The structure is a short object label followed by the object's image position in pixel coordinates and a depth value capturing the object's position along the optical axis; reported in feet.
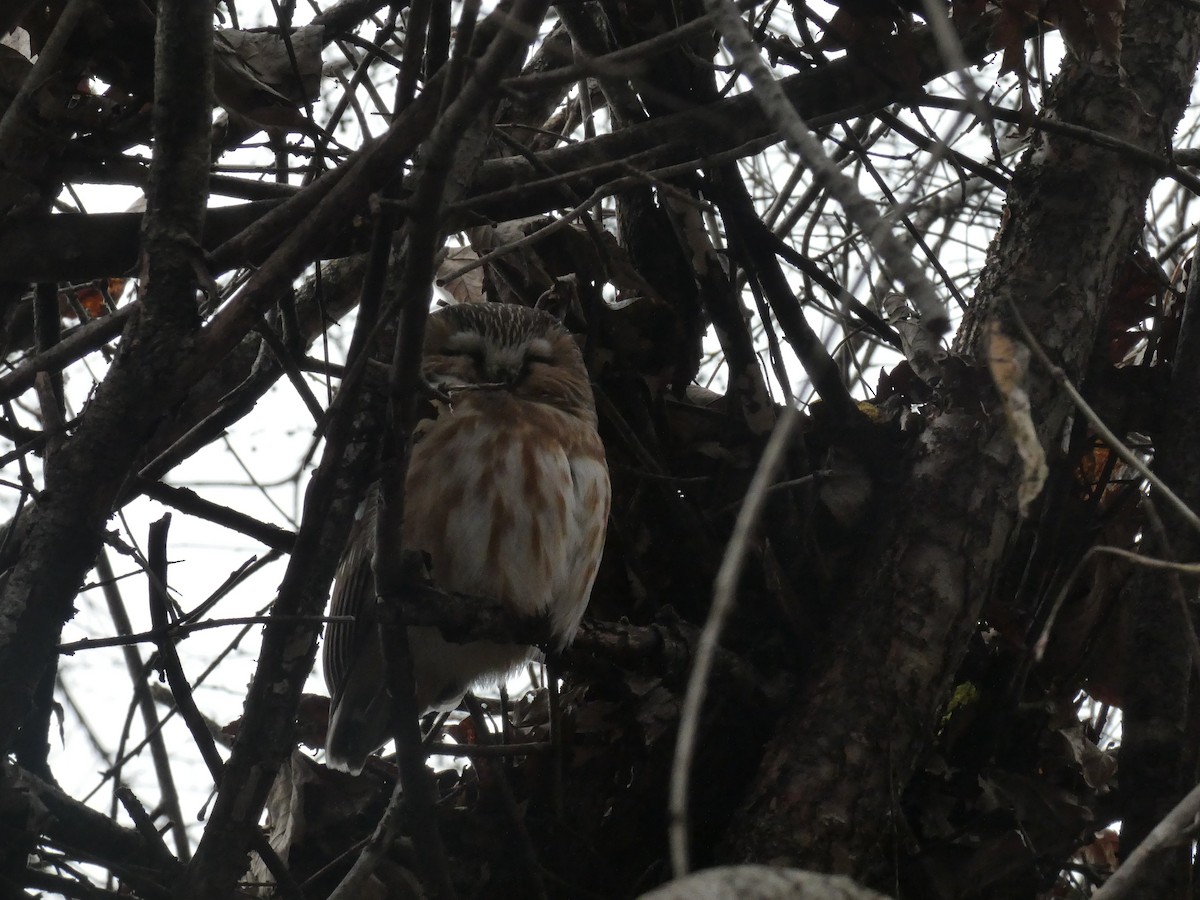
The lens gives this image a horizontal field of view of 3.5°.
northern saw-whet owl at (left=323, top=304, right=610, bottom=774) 24.81
